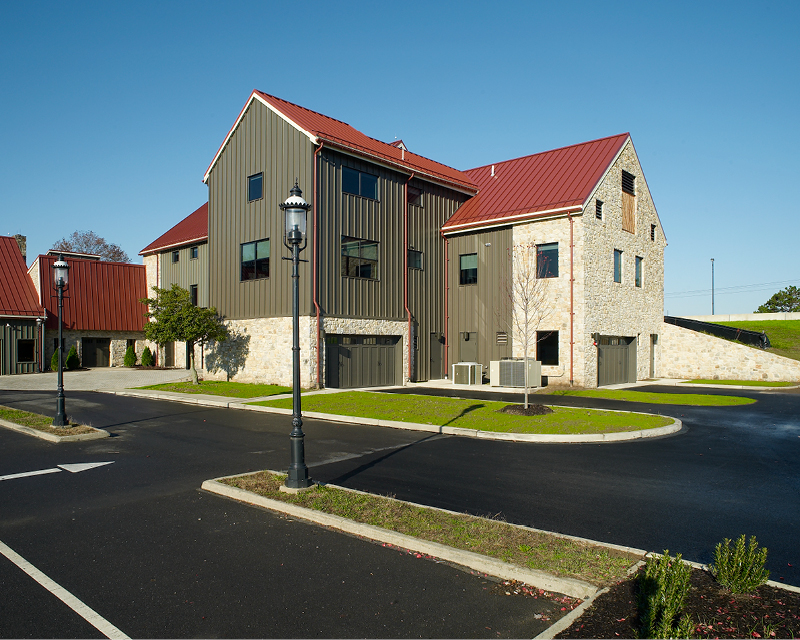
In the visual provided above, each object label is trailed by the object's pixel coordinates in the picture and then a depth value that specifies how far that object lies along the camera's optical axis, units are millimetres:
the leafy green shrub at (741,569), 4246
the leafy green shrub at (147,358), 36156
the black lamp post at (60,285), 12789
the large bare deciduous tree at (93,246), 59656
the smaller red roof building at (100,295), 34594
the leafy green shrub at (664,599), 3594
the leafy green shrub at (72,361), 33719
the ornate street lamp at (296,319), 7566
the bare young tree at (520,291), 24375
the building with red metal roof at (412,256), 23094
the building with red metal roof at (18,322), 31562
